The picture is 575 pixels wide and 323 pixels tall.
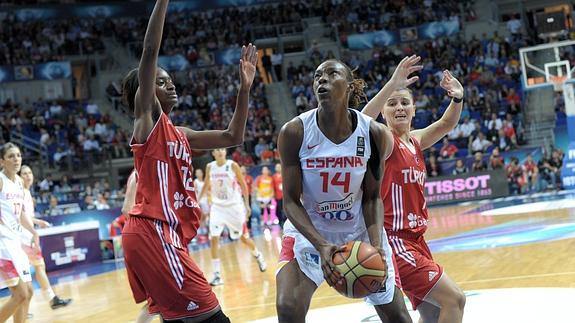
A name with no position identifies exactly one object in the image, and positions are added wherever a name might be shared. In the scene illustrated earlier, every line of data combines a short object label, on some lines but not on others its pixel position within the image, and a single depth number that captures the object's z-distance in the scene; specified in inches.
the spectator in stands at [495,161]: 866.1
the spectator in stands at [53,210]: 749.5
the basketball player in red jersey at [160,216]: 166.1
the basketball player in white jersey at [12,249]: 275.7
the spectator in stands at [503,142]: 908.0
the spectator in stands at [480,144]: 914.1
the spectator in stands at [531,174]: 853.2
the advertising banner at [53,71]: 1234.0
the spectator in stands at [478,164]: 867.4
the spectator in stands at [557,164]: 851.4
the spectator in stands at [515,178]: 857.5
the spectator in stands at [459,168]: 876.6
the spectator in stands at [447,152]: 898.1
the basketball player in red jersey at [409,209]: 190.1
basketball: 151.8
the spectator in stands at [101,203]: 760.3
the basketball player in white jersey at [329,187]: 165.3
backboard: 863.1
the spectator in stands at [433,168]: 879.7
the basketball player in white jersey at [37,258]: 390.3
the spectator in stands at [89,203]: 784.3
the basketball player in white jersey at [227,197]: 470.1
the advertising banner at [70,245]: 609.6
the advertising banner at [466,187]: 865.5
